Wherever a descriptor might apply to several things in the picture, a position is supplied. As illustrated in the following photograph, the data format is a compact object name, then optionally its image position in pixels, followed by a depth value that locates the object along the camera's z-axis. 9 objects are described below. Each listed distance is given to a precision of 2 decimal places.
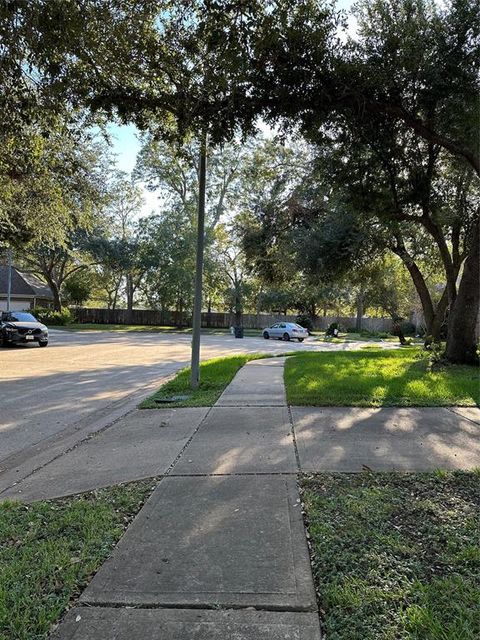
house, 49.38
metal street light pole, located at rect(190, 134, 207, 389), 9.28
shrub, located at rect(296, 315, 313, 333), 47.28
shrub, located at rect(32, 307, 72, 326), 39.69
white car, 33.88
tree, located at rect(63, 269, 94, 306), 52.54
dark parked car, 20.11
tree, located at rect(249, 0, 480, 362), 6.47
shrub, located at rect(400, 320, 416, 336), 44.19
